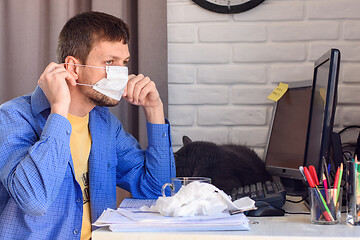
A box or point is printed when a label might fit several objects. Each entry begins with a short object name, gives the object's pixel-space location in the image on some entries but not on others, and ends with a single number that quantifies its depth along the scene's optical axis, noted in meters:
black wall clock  1.82
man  1.18
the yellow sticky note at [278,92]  1.77
